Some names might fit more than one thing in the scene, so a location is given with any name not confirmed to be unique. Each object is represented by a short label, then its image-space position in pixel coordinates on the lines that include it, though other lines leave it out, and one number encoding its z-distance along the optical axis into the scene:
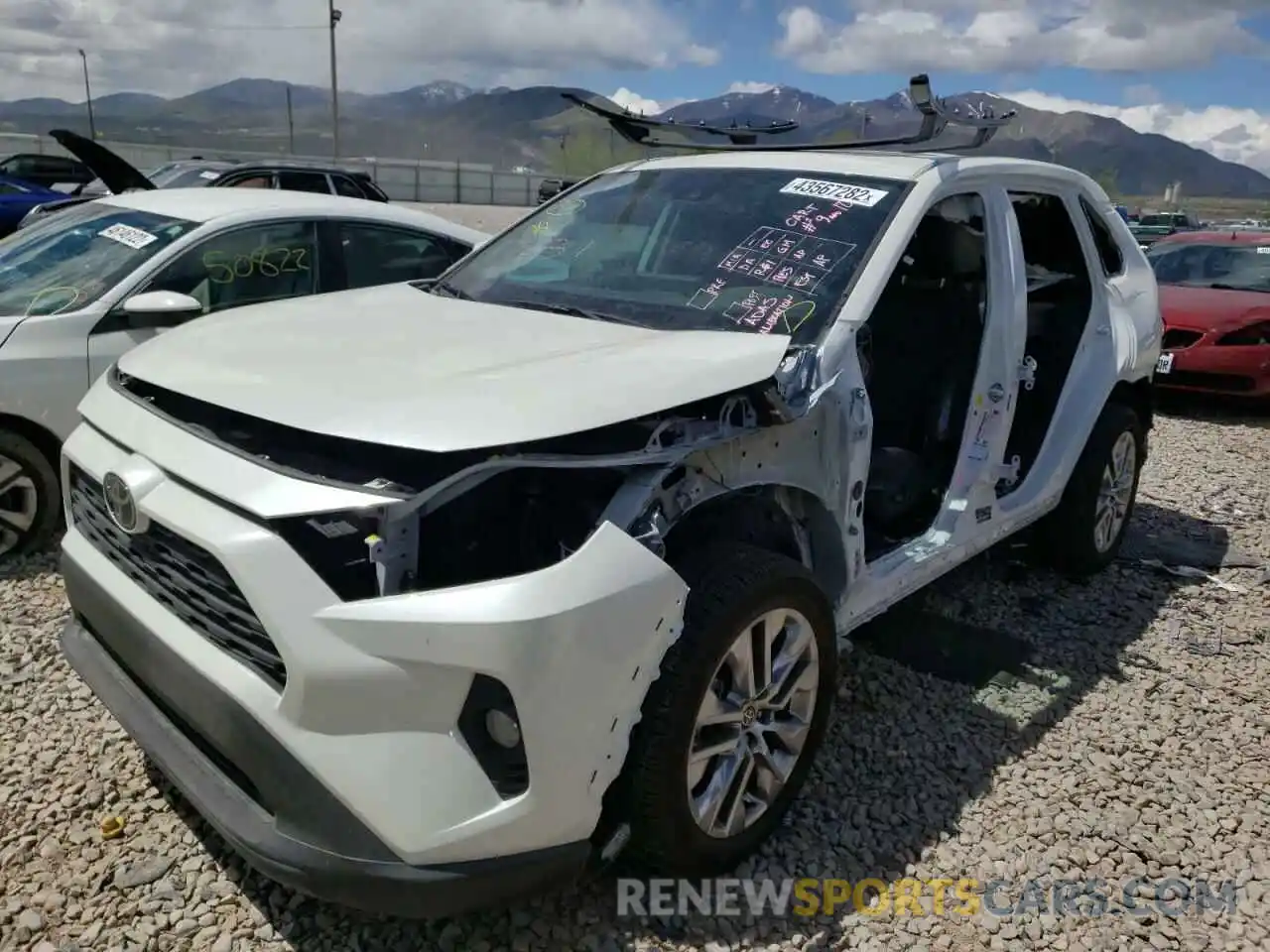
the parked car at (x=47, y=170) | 19.56
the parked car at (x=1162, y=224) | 26.45
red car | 8.37
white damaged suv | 1.91
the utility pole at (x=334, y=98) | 39.88
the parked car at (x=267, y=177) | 11.12
